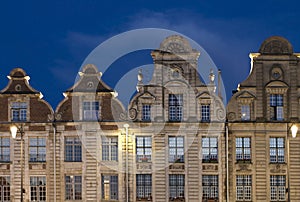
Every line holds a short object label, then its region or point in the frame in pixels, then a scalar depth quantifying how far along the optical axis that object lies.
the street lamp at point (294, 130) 40.18
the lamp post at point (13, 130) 40.91
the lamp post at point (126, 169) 50.12
